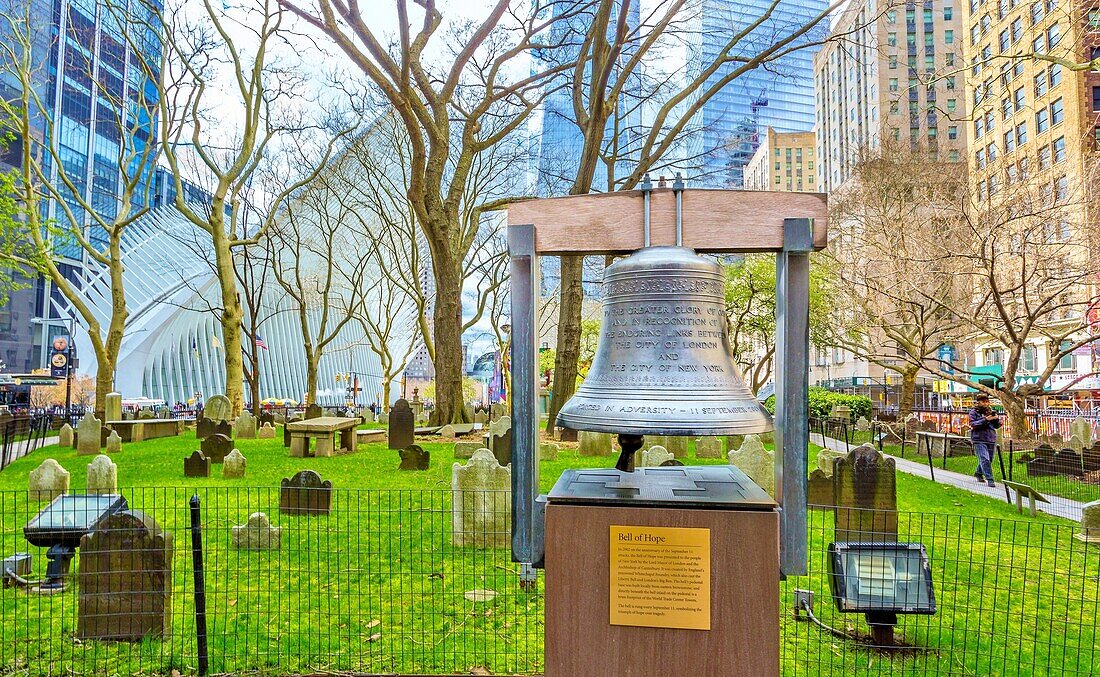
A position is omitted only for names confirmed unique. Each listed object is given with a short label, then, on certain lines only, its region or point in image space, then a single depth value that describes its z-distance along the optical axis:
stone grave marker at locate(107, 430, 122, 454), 14.03
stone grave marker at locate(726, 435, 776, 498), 9.16
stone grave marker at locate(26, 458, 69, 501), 8.55
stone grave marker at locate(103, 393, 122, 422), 18.53
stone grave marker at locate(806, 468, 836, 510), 8.32
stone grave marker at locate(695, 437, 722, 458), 13.19
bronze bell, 2.84
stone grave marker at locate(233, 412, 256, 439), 17.28
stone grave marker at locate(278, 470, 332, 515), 7.66
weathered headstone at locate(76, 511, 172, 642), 4.56
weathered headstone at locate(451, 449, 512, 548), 6.92
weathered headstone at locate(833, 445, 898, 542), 6.75
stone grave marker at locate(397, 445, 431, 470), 11.26
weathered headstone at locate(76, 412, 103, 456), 13.91
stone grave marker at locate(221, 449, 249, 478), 10.64
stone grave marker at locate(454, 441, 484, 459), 11.92
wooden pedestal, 2.79
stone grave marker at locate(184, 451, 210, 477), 10.77
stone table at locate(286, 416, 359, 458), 13.23
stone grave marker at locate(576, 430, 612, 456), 13.11
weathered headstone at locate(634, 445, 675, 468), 9.07
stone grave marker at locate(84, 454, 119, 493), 8.24
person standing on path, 12.09
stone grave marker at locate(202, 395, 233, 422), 19.27
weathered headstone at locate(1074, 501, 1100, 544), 7.02
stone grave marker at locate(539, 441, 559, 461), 12.60
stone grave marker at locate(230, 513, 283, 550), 6.64
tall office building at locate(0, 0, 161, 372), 34.03
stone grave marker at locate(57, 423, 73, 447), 15.64
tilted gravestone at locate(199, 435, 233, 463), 11.91
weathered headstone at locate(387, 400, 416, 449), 14.32
